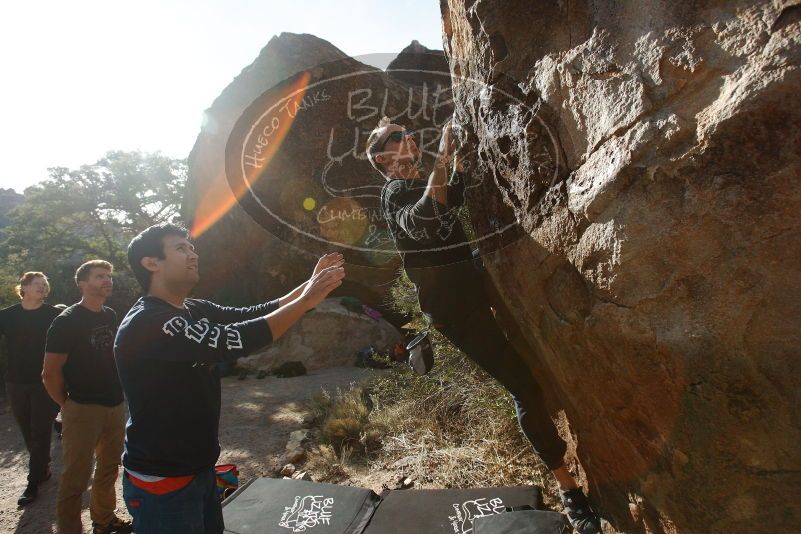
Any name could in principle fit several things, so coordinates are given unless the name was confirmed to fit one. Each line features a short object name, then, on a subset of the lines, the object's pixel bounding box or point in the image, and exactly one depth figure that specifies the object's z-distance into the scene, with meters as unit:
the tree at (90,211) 18.92
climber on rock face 2.17
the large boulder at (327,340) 10.20
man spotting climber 1.78
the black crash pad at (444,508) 2.60
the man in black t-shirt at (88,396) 3.02
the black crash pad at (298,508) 2.80
